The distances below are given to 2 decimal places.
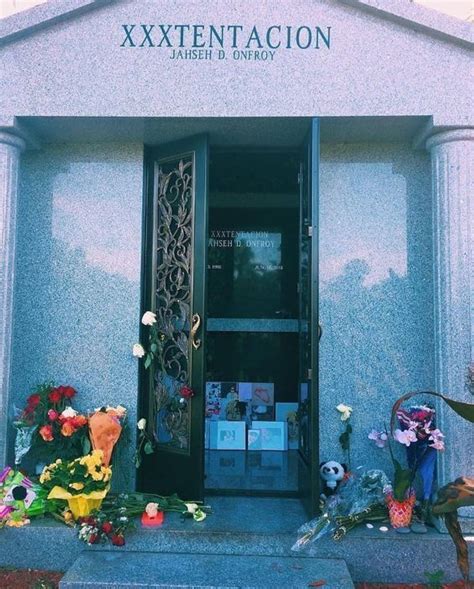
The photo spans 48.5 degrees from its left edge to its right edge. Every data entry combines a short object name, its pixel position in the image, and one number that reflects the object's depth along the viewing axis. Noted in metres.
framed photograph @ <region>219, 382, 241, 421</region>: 6.02
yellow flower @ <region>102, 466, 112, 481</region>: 3.76
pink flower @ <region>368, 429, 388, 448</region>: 4.09
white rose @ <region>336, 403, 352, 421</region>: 4.27
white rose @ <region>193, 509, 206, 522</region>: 3.85
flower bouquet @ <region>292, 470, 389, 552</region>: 3.63
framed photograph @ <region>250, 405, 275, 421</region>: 6.06
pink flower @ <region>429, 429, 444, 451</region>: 3.72
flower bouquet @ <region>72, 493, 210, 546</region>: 3.62
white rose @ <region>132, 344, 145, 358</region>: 4.36
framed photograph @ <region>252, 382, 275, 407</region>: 6.11
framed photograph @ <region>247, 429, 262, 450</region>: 5.85
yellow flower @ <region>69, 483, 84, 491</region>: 3.65
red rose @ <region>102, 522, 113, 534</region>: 3.62
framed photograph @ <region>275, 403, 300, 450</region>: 5.88
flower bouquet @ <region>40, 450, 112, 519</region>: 3.67
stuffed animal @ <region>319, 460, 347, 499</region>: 4.18
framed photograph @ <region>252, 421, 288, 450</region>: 5.85
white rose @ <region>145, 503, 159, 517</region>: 3.76
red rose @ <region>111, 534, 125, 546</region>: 3.56
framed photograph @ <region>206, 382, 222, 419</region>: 6.04
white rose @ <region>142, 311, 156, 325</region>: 4.36
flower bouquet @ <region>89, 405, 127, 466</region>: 4.00
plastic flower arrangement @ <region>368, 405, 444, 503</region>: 3.77
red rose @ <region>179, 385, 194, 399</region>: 4.12
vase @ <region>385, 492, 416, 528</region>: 3.74
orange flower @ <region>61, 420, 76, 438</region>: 3.97
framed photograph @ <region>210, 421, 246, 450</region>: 5.84
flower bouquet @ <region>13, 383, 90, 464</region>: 4.04
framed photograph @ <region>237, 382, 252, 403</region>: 6.11
